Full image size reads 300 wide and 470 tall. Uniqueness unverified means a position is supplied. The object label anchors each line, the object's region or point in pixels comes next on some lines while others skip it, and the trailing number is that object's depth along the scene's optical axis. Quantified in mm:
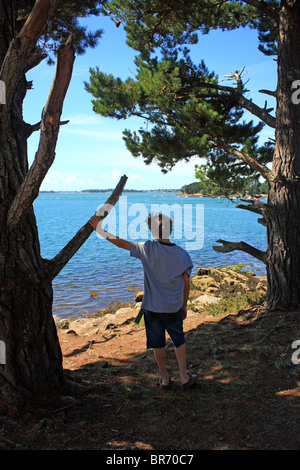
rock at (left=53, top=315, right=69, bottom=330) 9070
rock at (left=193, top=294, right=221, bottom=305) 9652
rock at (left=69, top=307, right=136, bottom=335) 8246
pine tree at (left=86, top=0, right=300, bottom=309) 6945
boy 3875
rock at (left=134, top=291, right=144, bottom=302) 11441
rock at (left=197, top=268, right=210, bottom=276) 15172
